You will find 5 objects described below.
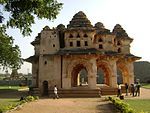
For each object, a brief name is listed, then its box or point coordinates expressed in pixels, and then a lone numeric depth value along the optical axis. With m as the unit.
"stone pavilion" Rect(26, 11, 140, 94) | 18.72
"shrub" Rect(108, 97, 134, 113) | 8.58
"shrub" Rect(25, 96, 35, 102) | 14.19
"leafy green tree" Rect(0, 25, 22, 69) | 12.52
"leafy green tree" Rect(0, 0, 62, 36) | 9.30
